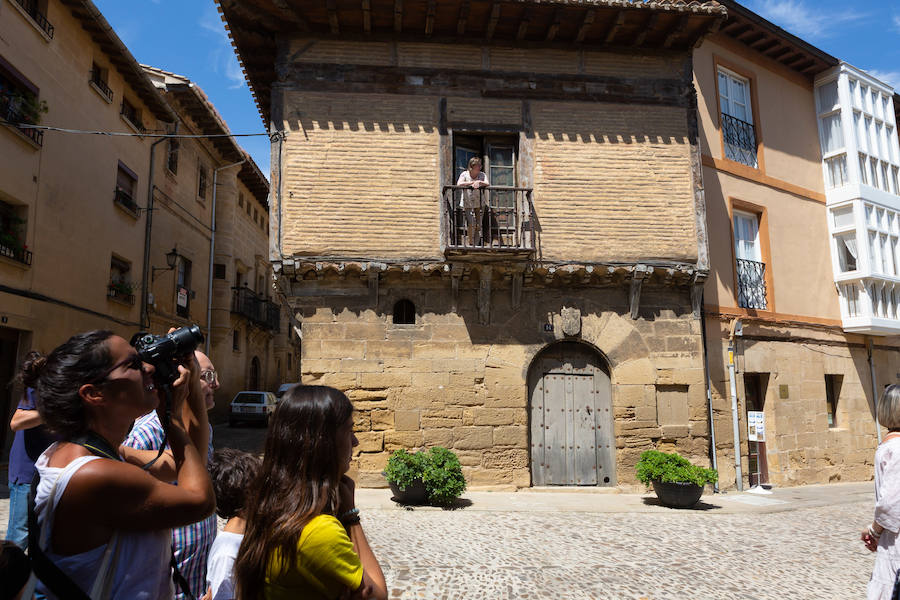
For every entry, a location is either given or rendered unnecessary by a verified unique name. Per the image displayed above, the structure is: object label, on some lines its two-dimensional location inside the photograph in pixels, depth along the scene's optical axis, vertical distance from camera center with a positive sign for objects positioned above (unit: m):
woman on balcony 9.42 +3.01
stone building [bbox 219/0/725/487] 9.45 +2.63
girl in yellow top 1.70 -0.35
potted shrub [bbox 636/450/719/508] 8.54 -1.20
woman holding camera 1.59 -0.23
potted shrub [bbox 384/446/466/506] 8.07 -1.11
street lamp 16.80 +3.83
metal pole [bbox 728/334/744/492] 10.32 -0.70
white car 19.25 -0.42
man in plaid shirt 2.43 -0.57
